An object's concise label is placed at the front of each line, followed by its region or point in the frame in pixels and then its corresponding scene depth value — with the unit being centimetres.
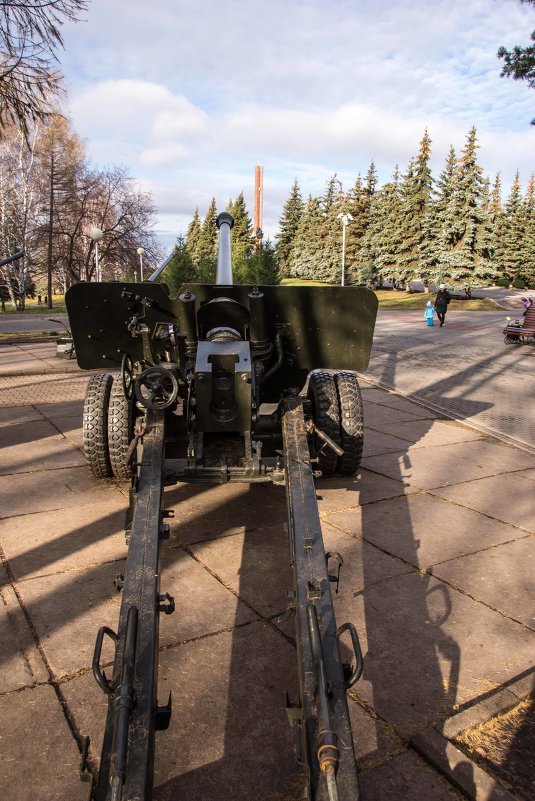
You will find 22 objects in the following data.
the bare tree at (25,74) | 842
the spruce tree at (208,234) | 6149
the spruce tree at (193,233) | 7399
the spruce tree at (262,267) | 2705
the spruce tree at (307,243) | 5634
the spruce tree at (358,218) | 4942
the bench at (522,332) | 1727
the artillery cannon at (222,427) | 196
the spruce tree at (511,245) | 5141
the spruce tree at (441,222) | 3888
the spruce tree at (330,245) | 5181
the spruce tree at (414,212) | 4294
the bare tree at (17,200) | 3181
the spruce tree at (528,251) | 4962
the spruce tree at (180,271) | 2916
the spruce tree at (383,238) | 4438
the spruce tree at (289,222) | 6225
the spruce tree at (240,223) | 5438
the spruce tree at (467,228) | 3791
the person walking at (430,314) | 2434
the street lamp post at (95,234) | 2163
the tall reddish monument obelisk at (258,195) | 3522
